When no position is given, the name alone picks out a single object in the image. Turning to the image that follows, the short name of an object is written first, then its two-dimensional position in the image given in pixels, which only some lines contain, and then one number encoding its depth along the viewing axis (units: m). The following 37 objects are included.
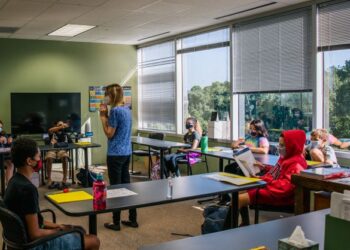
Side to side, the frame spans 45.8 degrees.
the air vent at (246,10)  5.38
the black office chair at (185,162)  6.37
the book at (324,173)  3.24
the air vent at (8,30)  6.88
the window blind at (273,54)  5.38
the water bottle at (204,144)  5.50
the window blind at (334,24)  4.82
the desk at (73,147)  5.98
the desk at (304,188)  3.19
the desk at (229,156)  4.63
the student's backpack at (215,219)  3.29
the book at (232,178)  3.09
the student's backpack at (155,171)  6.78
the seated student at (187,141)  6.37
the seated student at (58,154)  6.53
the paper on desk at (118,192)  2.74
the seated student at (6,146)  6.11
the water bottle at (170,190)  2.72
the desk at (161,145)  6.18
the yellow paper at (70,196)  2.61
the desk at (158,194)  2.45
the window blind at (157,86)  8.18
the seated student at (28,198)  2.25
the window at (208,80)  6.78
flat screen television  7.83
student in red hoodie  3.50
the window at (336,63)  4.88
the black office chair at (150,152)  7.31
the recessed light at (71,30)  6.80
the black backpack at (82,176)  6.13
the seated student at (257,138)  5.16
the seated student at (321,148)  4.53
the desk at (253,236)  1.71
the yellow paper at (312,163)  4.34
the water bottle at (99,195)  2.43
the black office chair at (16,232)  2.18
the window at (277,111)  5.51
